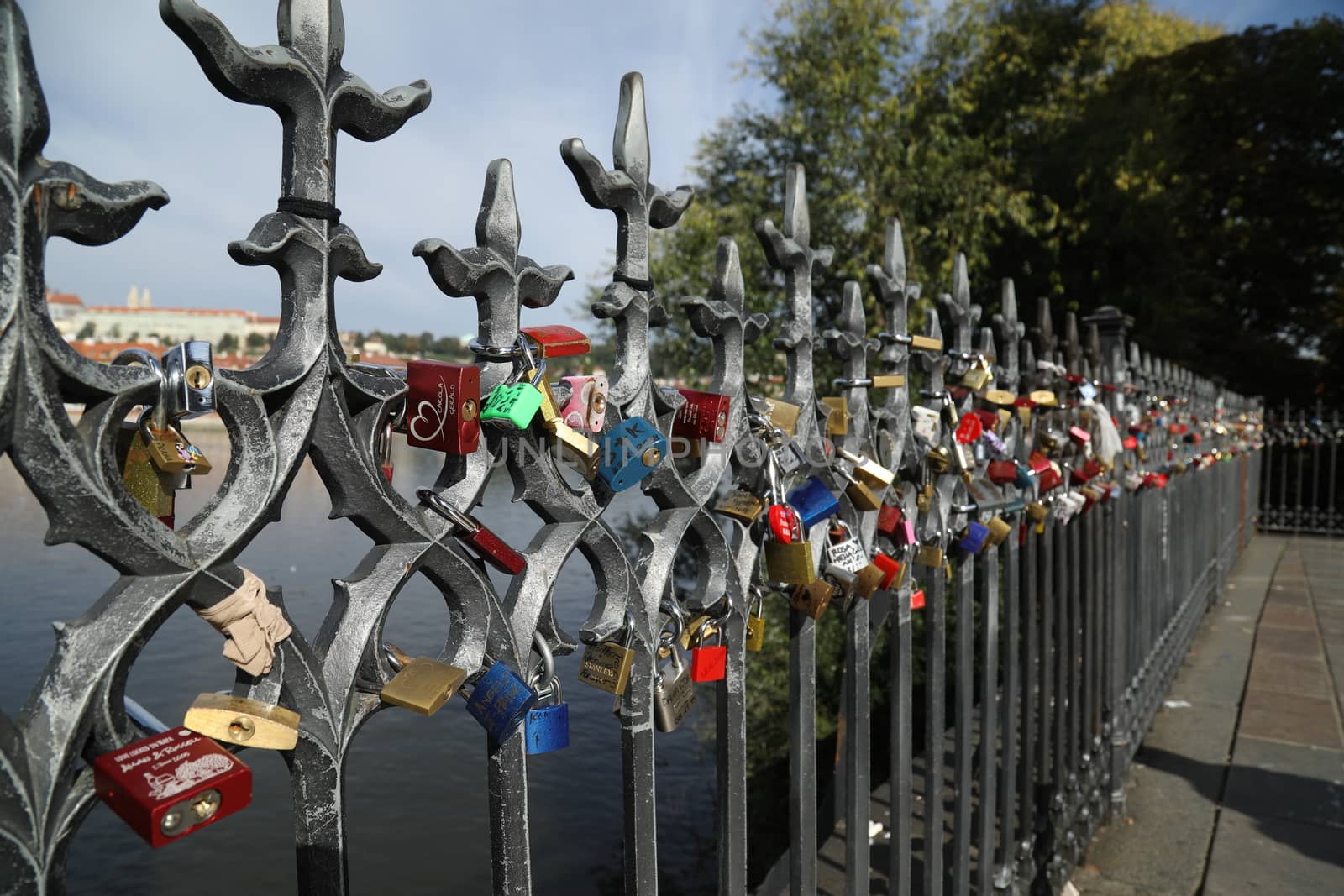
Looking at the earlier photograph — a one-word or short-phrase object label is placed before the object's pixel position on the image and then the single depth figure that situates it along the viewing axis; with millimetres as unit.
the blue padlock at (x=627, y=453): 1297
